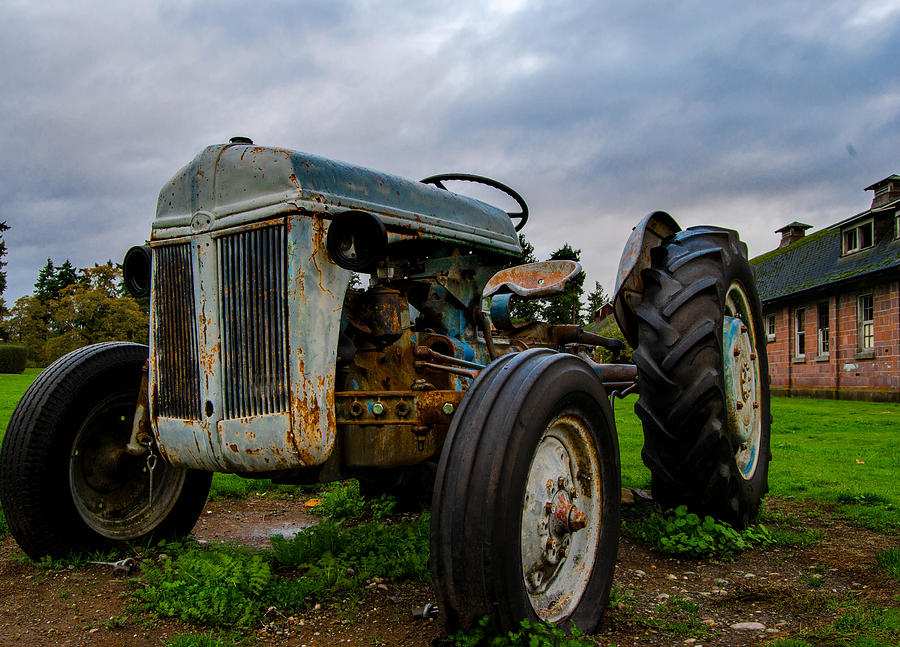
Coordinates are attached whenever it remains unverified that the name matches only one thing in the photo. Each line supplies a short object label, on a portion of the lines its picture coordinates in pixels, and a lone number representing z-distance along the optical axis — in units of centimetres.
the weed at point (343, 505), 444
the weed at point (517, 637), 205
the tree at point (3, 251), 5103
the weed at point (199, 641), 235
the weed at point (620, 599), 278
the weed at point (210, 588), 261
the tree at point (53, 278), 6450
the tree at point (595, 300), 6556
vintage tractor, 227
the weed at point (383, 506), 436
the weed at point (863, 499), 481
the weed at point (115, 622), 257
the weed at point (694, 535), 349
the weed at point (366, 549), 315
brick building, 1887
